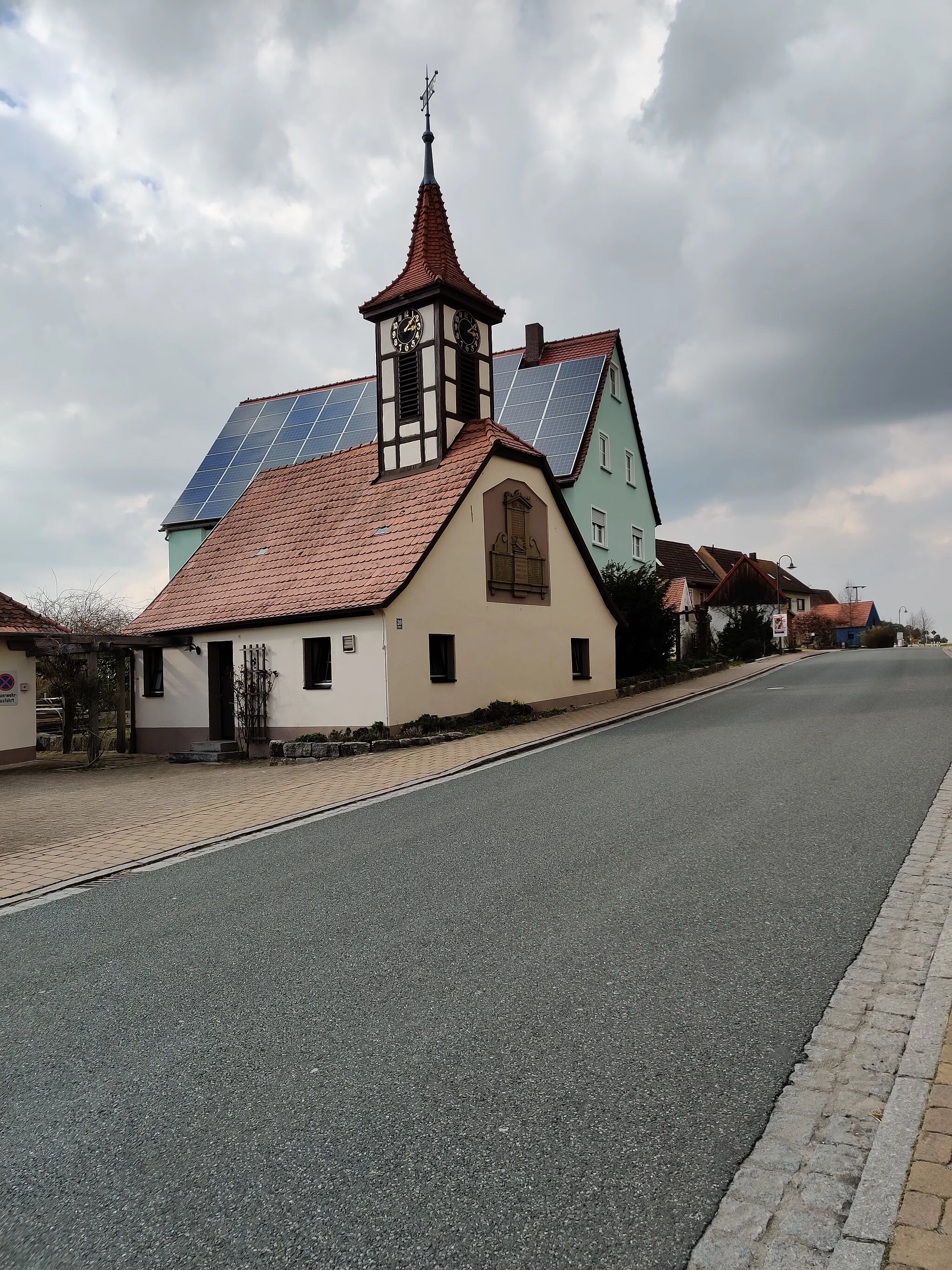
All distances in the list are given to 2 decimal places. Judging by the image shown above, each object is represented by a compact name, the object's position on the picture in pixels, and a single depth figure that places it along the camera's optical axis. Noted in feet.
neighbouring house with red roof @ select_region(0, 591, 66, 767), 60.13
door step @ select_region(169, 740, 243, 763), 63.36
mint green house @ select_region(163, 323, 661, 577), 96.84
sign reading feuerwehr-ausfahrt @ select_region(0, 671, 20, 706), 60.23
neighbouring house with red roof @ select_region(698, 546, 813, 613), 264.52
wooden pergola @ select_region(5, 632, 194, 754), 59.16
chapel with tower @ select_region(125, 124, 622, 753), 59.41
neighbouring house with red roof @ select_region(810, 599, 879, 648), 332.60
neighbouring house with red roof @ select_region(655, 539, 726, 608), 208.85
